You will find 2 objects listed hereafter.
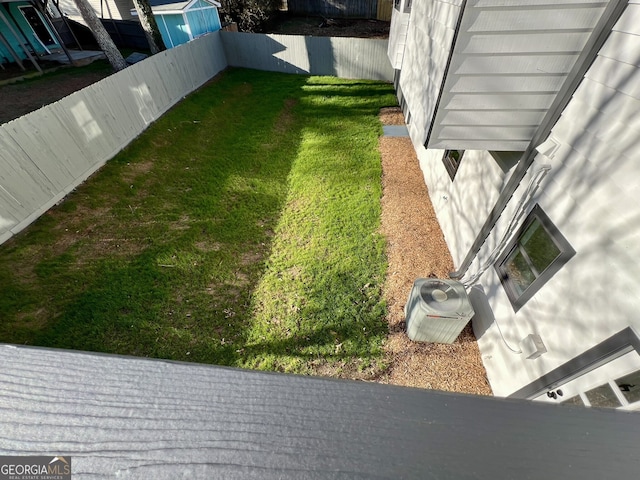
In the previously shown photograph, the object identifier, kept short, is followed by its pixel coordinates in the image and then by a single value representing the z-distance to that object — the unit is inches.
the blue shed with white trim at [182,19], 520.7
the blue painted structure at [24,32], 548.3
